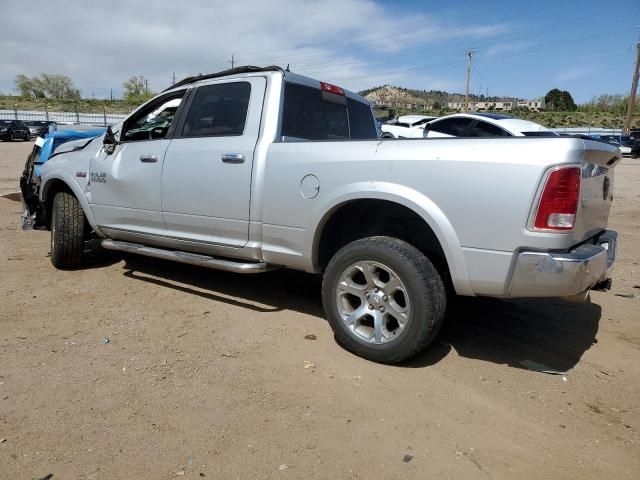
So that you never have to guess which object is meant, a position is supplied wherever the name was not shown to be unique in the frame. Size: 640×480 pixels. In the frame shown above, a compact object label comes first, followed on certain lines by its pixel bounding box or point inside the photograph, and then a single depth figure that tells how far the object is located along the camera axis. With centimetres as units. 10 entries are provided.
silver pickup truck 277
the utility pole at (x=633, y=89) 4150
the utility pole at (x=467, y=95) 5478
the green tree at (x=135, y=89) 9390
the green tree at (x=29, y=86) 9856
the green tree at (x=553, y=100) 9406
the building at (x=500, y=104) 10819
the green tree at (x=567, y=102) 9075
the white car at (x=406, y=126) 1326
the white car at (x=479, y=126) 1068
